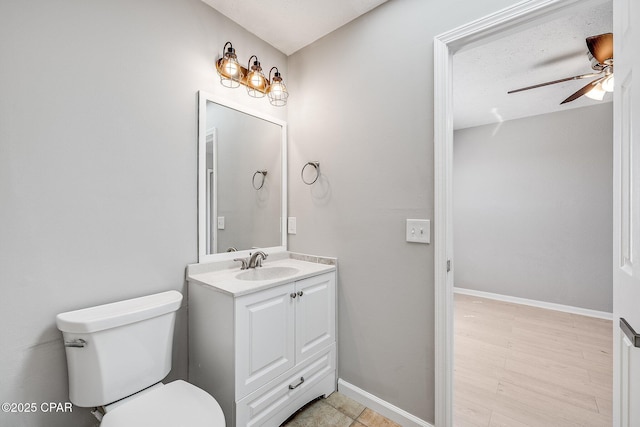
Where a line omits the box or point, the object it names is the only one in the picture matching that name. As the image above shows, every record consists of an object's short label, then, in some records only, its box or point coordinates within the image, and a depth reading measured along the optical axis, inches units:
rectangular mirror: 63.0
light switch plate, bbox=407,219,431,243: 56.3
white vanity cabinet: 49.1
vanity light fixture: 64.1
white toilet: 39.8
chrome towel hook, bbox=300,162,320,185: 75.2
